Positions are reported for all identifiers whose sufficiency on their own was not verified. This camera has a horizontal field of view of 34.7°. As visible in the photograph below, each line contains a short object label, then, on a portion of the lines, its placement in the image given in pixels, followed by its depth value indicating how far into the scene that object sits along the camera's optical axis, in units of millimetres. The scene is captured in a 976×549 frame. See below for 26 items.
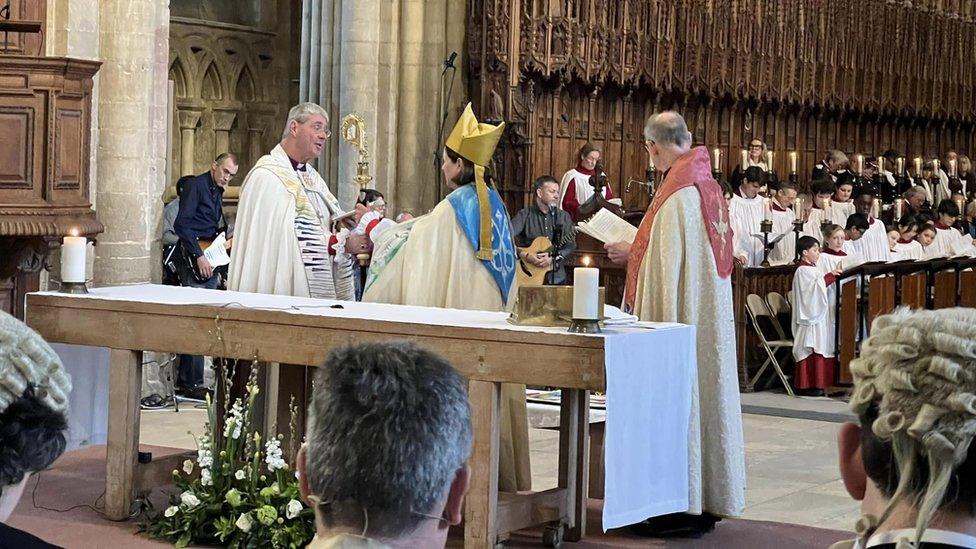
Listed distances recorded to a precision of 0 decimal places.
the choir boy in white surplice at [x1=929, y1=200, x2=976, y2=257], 15828
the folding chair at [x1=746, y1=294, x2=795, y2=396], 12389
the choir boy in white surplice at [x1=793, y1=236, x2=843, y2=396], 12273
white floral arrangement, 6023
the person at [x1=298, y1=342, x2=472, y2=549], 2111
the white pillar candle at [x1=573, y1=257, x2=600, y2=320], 5586
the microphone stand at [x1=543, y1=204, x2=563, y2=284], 12320
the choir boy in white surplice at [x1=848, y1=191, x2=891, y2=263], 14461
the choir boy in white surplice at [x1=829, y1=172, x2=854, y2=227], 15711
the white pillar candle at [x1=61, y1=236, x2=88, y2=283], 6695
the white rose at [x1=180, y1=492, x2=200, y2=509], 6188
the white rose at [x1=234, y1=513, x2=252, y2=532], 5996
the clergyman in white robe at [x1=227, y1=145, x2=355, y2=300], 7367
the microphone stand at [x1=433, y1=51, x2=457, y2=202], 14328
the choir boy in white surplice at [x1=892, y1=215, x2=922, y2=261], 15070
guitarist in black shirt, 12162
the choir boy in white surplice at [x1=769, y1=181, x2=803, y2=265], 14094
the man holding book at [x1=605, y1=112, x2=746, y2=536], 6559
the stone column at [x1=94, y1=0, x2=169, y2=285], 9953
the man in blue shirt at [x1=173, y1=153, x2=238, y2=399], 10906
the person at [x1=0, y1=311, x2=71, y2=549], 2445
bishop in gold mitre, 6836
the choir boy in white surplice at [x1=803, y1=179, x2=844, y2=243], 15164
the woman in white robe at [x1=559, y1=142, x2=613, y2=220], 14055
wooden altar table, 5668
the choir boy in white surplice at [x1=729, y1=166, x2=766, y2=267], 13541
